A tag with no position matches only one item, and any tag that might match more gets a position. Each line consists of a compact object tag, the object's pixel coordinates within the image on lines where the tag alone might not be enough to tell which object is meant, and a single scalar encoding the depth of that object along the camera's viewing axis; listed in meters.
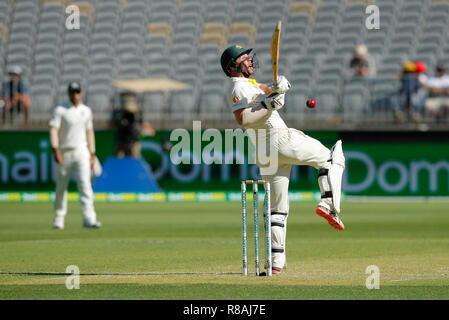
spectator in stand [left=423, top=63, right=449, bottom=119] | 23.62
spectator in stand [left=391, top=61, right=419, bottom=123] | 23.59
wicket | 8.84
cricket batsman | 9.05
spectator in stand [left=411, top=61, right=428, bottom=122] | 23.81
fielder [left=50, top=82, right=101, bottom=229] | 15.59
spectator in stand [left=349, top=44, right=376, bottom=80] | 25.25
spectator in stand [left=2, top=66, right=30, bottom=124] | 24.92
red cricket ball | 8.45
